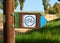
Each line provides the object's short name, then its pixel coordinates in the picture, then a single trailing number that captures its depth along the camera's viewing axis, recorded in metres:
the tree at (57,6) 52.66
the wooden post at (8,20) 3.90
